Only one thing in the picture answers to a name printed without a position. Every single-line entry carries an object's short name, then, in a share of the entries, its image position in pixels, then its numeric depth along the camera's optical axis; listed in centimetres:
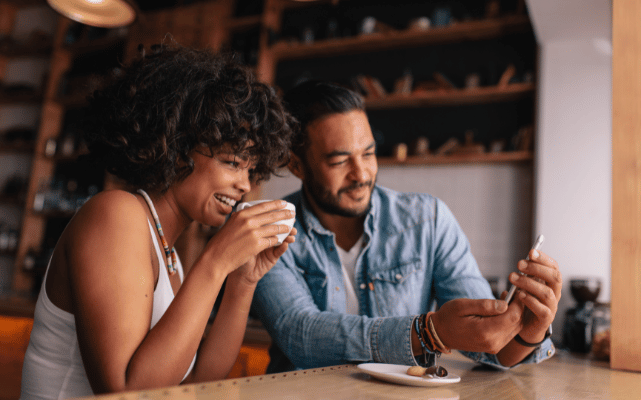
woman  92
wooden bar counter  77
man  113
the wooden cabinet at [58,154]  478
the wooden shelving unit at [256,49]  352
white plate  88
